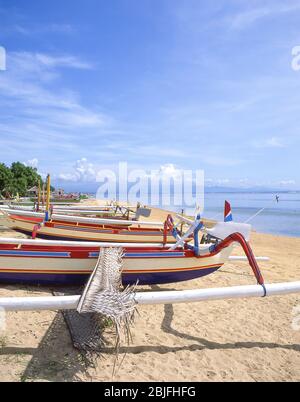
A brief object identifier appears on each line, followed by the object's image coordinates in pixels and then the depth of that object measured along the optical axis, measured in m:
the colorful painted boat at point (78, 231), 11.26
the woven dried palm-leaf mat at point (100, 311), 3.83
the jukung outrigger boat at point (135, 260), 5.97
